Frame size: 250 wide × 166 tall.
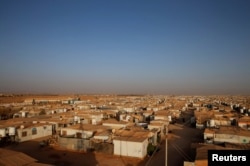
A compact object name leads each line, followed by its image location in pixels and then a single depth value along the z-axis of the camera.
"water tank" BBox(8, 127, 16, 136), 23.09
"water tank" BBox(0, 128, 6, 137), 23.07
